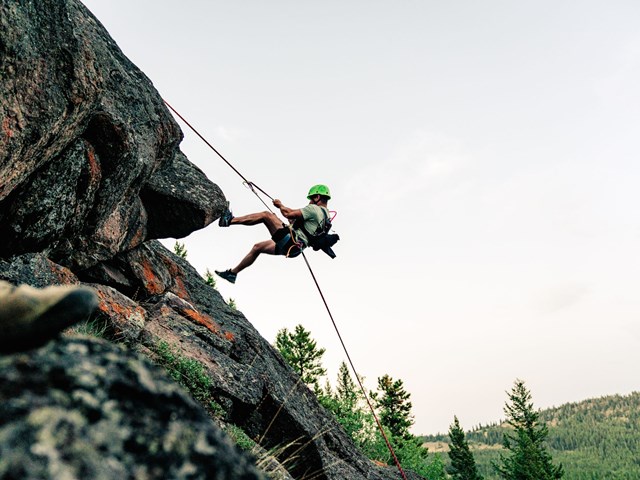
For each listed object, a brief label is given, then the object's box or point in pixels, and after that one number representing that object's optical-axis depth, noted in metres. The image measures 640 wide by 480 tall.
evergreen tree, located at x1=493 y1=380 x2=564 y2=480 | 51.66
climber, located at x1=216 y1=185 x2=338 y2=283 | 11.00
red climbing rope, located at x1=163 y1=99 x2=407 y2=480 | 9.64
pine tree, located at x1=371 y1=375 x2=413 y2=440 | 53.38
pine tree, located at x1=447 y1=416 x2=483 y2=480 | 52.59
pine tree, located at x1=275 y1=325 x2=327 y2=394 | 49.19
